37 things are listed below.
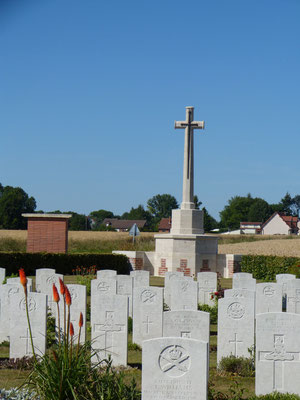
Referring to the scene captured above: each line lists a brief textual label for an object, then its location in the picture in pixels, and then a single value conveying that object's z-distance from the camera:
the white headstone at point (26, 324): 7.94
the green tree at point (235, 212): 106.38
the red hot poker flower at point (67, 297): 4.91
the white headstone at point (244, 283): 12.60
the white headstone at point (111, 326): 7.84
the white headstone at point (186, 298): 10.28
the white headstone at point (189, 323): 7.06
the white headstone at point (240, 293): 8.28
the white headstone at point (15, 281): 10.57
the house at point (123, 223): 94.24
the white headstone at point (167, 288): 13.05
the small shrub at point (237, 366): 7.74
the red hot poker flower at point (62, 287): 4.87
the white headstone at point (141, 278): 12.60
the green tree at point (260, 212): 103.75
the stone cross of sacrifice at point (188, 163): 21.50
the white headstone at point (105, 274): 13.69
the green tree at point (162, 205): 105.38
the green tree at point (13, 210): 75.31
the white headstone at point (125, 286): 11.89
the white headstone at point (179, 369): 5.37
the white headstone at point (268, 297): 10.64
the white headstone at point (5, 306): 9.65
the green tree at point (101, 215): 117.49
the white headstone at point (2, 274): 13.42
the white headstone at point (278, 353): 6.39
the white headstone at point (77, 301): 8.88
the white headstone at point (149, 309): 8.85
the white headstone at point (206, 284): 13.64
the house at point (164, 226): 81.88
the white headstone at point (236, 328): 8.09
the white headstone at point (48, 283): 10.34
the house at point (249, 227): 96.89
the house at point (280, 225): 85.16
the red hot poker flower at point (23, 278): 4.99
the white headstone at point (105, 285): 10.70
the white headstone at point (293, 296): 10.90
